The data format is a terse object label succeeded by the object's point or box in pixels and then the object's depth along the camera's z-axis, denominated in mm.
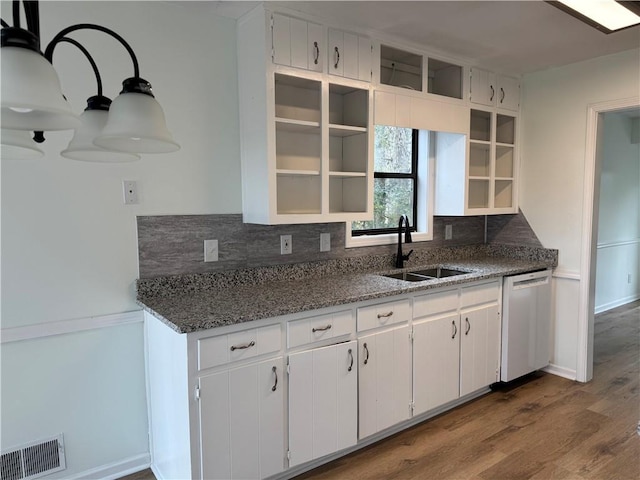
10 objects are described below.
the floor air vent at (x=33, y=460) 1943
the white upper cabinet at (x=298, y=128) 2281
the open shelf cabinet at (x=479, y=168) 3303
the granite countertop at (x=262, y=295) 1886
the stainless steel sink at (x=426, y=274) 3082
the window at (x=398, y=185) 3270
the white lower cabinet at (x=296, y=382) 1852
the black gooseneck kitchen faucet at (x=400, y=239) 3143
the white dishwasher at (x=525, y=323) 3133
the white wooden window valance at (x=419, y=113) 2715
